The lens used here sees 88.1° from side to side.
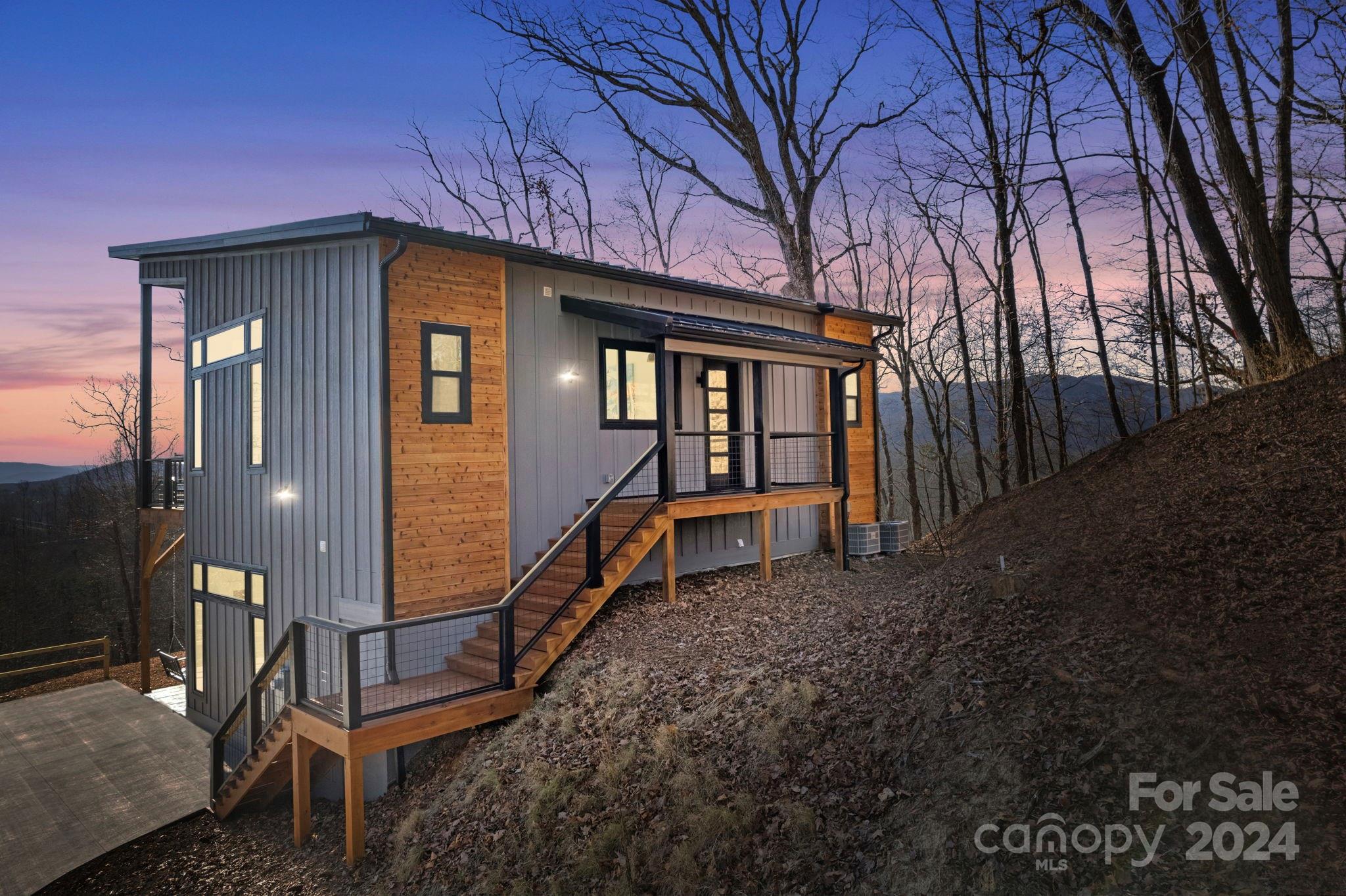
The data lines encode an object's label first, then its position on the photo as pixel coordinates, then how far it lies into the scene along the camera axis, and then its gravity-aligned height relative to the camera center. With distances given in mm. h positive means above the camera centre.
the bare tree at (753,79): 19922 +11469
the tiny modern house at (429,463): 7965 +115
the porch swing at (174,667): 13745 -3837
